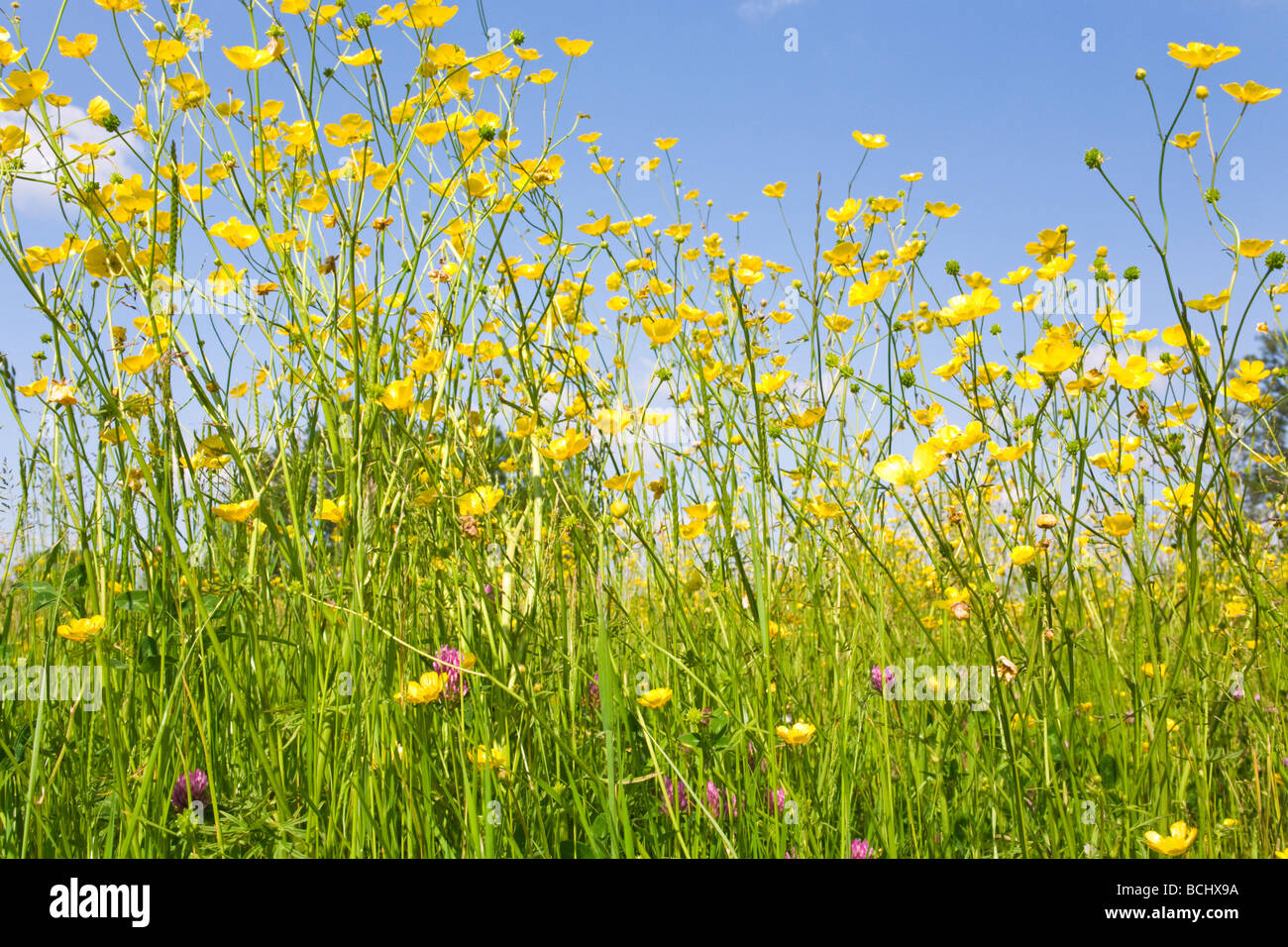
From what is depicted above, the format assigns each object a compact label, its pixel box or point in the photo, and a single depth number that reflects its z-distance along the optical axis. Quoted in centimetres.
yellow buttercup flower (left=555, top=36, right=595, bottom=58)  53
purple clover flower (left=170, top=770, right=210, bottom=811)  44
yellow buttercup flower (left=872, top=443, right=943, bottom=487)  40
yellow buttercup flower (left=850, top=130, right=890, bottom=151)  62
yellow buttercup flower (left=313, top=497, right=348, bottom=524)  41
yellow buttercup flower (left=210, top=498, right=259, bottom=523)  41
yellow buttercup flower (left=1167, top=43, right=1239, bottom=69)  49
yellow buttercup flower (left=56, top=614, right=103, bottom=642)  43
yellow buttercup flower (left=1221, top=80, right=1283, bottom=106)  51
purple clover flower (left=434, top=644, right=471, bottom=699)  41
